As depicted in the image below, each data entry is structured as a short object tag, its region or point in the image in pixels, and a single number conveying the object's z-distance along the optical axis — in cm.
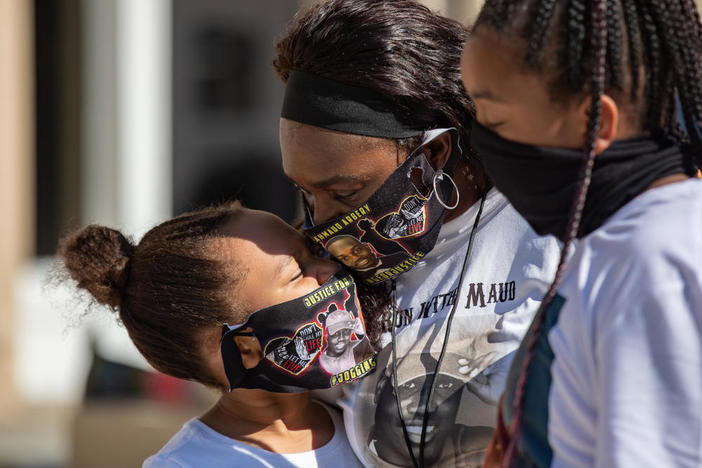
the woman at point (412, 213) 453
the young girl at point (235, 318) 477
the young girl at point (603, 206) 251
